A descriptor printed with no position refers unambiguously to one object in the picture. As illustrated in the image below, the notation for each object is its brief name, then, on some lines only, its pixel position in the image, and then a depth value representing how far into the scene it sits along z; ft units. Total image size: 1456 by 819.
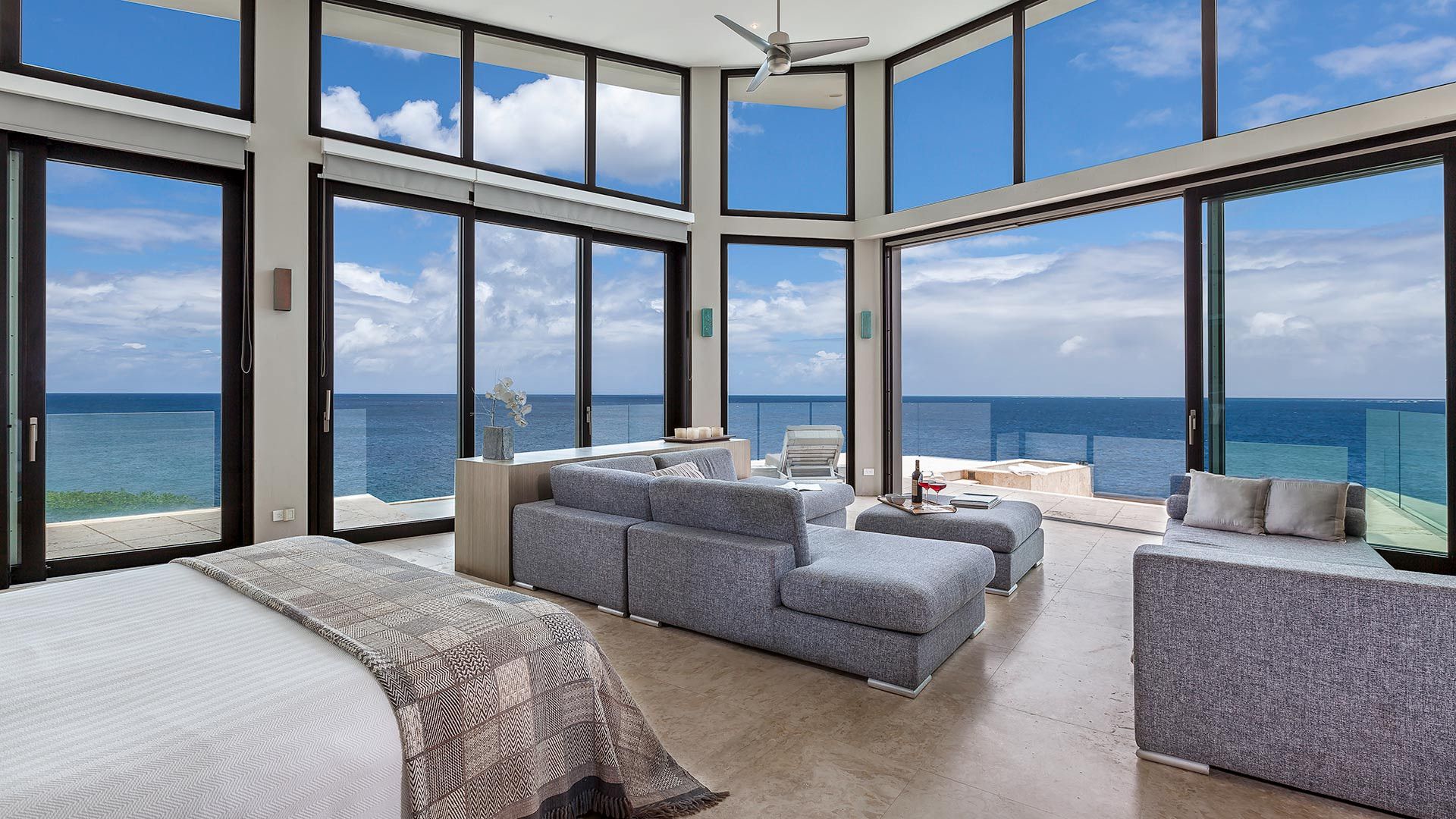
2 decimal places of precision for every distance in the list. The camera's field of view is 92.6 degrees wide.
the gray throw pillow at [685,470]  13.96
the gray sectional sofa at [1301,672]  5.57
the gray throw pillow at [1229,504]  12.30
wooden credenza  13.01
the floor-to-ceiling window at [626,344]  21.38
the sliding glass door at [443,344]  16.71
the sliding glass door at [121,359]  12.90
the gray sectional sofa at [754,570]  8.54
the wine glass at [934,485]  14.92
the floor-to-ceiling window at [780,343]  23.77
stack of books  14.15
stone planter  13.67
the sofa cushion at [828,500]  14.40
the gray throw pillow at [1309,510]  11.63
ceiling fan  13.22
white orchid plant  14.25
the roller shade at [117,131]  12.55
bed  3.62
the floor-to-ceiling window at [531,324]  18.99
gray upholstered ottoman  12.46
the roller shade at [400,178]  15.99
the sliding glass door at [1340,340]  13.64
